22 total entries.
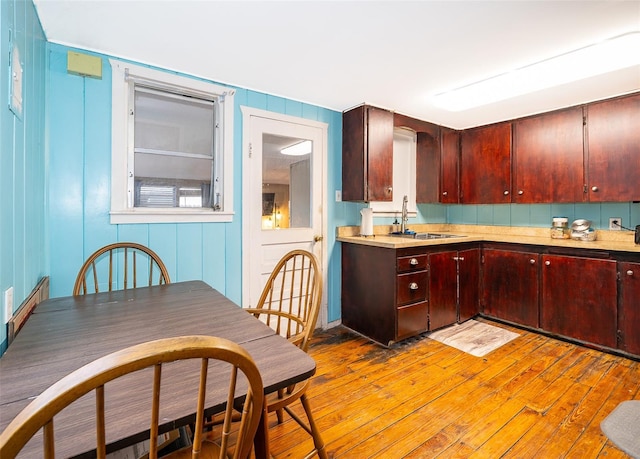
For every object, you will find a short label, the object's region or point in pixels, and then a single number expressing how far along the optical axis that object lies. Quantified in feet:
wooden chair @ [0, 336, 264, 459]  1.43
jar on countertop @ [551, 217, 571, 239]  10.10
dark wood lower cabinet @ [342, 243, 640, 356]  8.13
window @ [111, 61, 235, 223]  6.85
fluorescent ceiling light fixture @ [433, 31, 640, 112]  6.31
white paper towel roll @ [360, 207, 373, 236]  10.31
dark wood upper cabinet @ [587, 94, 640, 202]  8.36
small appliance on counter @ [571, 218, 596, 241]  9.51
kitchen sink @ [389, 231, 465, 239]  11.28
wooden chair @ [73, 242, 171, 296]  5.59
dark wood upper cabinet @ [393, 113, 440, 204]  11.66
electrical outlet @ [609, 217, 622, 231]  9.41
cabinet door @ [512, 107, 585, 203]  9.37
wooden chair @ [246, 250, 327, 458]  3.97
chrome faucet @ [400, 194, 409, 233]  11.27
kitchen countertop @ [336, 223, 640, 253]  8.55
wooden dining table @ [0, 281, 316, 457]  2.10
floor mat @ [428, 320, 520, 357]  8.62
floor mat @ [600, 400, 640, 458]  3.12
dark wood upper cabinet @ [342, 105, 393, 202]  9.51
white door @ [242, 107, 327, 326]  8.54
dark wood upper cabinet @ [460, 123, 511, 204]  10.94
